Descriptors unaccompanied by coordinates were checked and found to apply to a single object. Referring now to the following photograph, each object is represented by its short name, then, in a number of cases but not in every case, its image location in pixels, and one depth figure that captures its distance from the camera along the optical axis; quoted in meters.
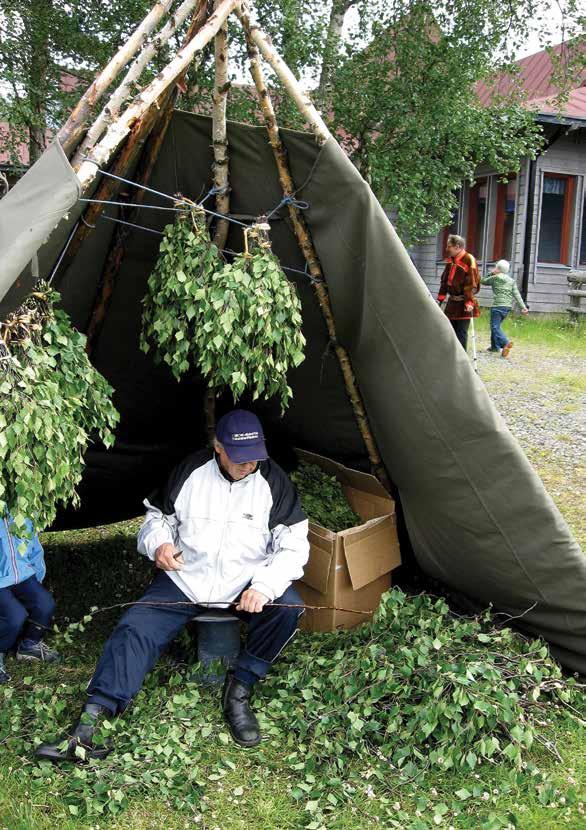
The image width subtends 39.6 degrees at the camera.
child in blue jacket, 3.63
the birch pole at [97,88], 3.11
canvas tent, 3.30
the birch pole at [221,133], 3.37
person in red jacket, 9.73
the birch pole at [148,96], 2.92
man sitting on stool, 3.33
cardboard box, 3.83
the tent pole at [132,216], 3.41
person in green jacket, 11.65
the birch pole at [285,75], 3.27
